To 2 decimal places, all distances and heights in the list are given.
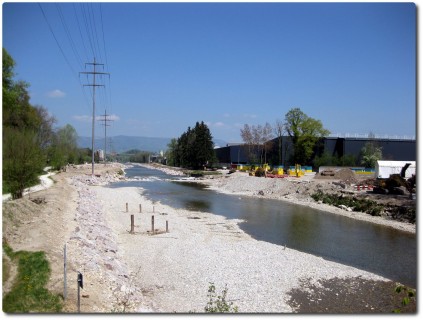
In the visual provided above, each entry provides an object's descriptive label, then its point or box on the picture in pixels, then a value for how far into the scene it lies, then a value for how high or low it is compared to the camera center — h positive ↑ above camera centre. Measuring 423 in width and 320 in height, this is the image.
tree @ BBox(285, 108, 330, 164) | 66.00 +5.14
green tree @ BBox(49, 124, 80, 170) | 51.70 +2.94
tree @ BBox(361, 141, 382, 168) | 60.69 +1.50
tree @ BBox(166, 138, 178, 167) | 123.38 +2.81
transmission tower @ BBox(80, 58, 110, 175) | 53.38 +12.03
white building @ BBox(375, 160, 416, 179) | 43.31 -0.48
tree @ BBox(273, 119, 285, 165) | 69.19 +3.91
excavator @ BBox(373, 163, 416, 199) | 32.00 -1.87
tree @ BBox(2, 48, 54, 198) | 19.38 +0.10
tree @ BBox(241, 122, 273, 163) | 76.44 +4.11
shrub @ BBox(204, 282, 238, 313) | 8.50 -3.41
